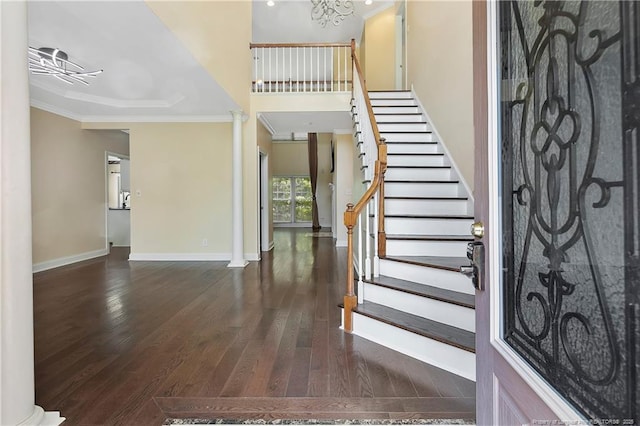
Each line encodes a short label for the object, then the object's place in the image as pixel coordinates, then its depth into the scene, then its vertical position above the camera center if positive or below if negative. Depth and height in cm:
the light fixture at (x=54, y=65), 326 +160
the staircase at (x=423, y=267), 214 -48
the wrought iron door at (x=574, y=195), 56 +2
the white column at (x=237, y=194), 548 +28
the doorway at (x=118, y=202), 756 +28
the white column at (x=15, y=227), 131 -6
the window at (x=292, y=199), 1369 +47
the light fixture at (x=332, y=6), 478 +365
